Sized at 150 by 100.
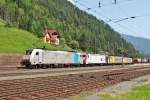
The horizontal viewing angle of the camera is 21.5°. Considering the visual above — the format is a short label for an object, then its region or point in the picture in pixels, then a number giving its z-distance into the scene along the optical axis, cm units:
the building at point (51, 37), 16672
